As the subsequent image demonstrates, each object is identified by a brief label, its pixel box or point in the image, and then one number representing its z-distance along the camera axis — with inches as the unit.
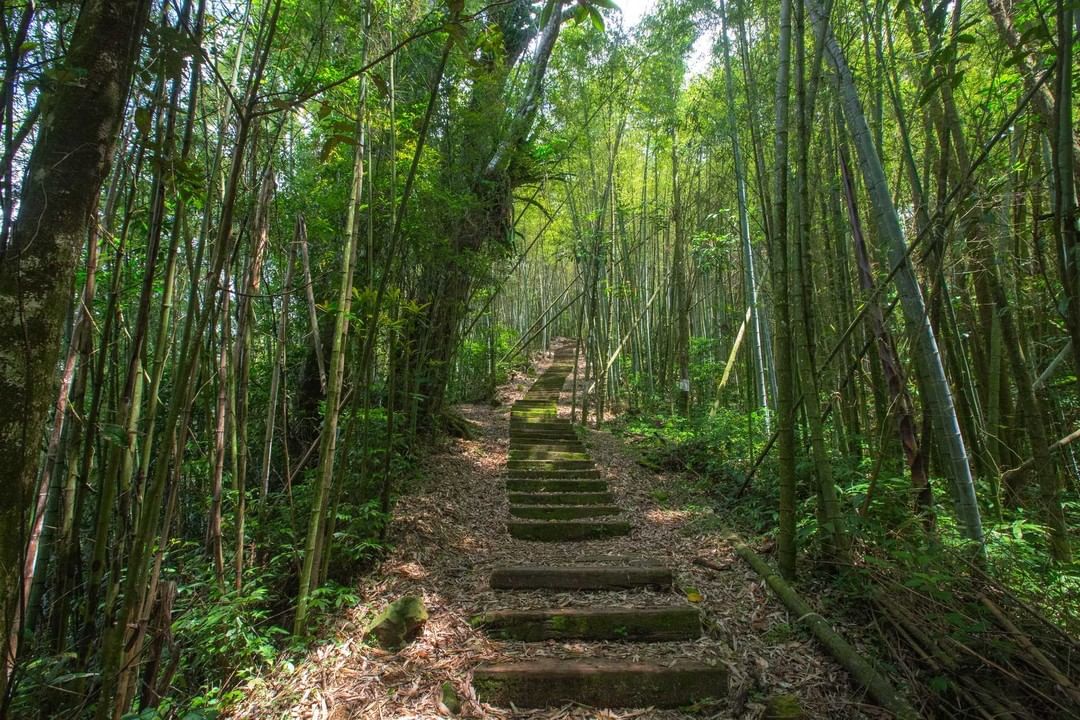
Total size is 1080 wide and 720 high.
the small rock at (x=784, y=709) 71.5
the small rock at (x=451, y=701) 75.1
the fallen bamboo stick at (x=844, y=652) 68.1
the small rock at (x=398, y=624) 89.1
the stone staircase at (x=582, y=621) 78.3
